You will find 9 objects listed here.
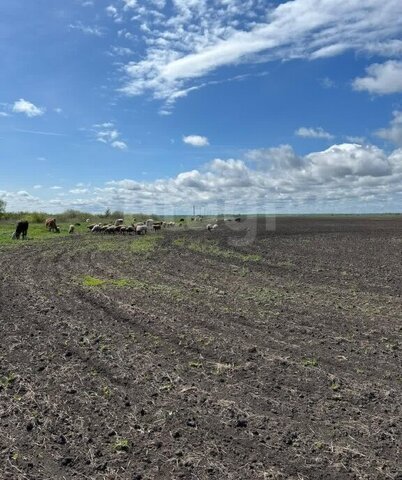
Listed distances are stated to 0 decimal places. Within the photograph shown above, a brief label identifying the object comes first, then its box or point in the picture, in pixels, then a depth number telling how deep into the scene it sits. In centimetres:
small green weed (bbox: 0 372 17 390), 640
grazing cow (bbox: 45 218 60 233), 4996
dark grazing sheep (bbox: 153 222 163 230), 5519
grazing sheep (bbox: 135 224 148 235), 4641
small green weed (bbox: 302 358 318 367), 740
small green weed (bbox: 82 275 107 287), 1428
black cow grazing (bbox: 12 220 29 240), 3731
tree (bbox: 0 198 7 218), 8000
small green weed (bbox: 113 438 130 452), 484
